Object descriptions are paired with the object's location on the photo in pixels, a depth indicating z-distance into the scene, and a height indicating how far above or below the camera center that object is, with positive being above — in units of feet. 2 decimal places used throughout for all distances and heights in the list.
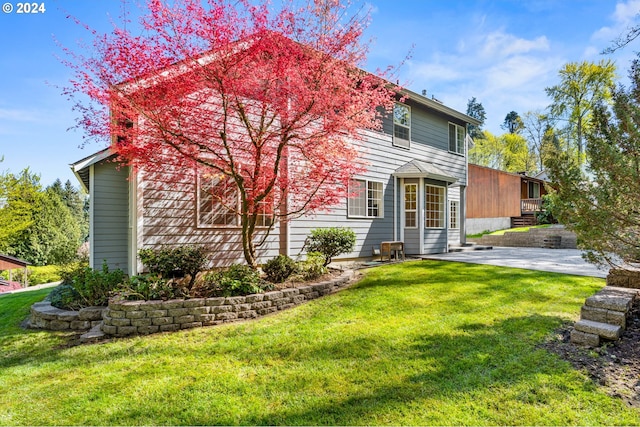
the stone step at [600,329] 11.18 -3.94
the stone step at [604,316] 11.87 -3.71
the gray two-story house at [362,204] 22.33 +1.37
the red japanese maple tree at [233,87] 15.67 +7.06
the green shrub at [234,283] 17.39 -3.51
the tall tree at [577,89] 77.87 +32.37
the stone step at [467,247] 42.09 -4.05
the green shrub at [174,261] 18.86 -2.47
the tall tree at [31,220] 61.36 +0.20
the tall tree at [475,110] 140.87 +51.01
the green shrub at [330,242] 26.00 -1.88
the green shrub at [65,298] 17.96 -4.47
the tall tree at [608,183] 11.85 +1.37
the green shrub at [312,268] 22.35 -3.43
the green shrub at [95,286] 17.87 -3.71
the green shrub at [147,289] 15.85 -3.51
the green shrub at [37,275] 60.90 -10.48
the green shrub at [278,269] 20.84 -3.27
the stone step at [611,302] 11.98 -3.23
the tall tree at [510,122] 146.10 +44.64
